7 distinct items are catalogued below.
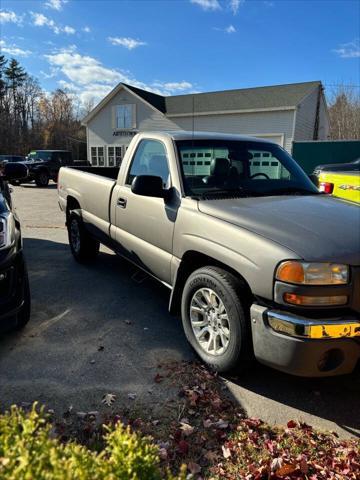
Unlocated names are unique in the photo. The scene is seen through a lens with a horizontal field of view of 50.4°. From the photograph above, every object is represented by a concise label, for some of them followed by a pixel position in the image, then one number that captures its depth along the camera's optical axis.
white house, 22.20
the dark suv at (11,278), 3.12
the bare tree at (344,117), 40.34
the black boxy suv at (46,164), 20.59
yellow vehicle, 6.79
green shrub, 1.17
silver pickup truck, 2.40
